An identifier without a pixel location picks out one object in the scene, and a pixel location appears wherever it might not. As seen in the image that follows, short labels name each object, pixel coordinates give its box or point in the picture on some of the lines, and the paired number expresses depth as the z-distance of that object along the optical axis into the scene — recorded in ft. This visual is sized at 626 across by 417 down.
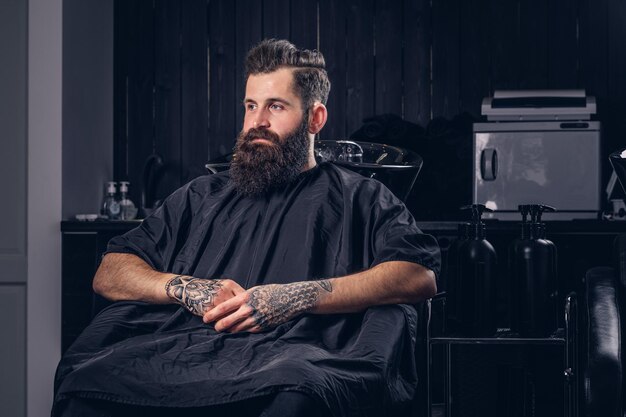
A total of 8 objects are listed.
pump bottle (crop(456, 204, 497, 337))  7.43
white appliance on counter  9.39
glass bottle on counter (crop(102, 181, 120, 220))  10.39
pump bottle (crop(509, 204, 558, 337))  7.35
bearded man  5.32
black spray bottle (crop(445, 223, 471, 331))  7.57
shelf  7.20
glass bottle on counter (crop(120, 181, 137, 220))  10.43
